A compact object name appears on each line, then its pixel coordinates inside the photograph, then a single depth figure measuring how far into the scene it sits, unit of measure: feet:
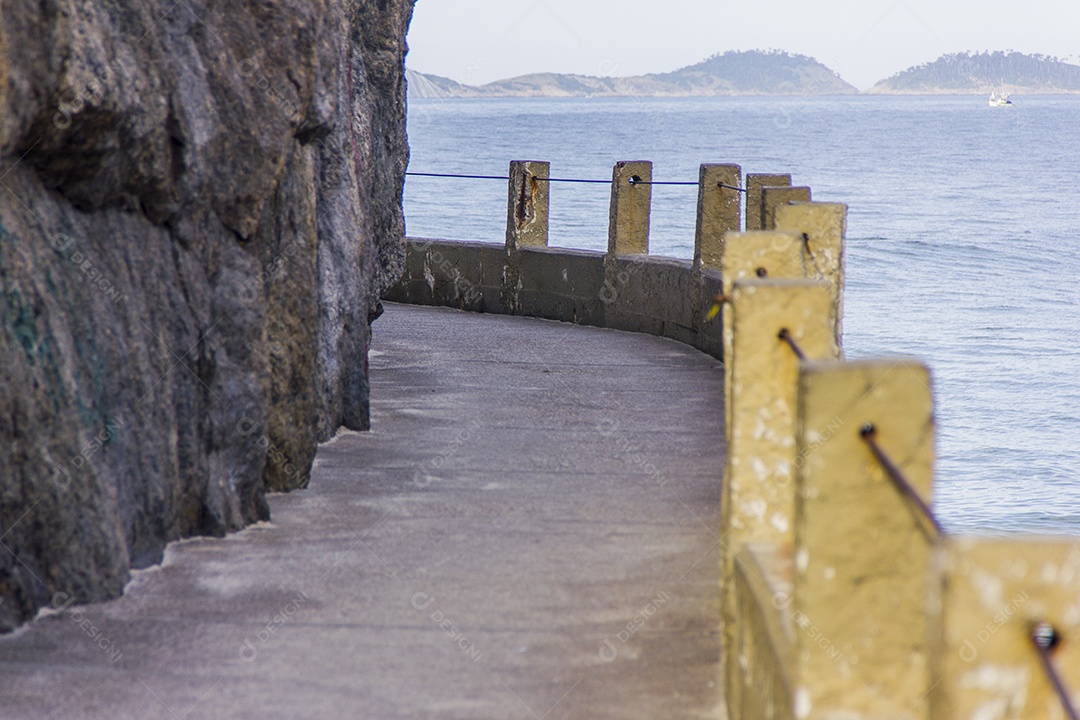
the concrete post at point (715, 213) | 76.48
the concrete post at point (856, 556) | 18.04
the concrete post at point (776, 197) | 62.49
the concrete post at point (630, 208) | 85.40
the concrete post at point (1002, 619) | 13.70
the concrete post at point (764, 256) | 31.19
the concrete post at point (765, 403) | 25.58
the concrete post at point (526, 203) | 91.25
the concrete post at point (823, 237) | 42.27
